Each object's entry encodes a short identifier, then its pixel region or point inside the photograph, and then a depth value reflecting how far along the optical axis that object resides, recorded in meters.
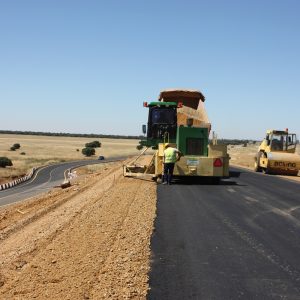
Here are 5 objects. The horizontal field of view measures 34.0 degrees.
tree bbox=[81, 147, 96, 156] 91.06
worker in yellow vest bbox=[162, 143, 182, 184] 18.28
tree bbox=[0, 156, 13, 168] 60.19
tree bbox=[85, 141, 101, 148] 125.89
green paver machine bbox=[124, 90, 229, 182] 18.83
